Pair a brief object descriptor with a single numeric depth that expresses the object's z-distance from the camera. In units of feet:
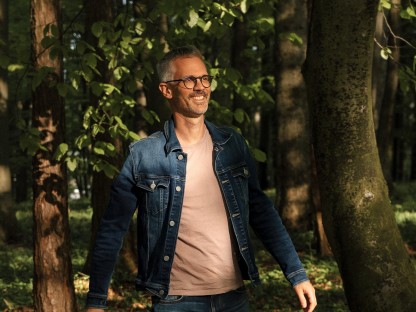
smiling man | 11.48
